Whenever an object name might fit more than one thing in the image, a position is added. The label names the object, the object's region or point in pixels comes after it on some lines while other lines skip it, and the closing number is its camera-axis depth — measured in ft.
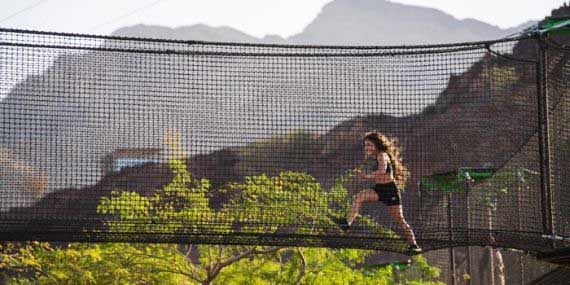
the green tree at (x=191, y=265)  90.84
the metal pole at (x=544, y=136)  48.14
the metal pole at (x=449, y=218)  48.73
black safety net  48.65
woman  55.72
